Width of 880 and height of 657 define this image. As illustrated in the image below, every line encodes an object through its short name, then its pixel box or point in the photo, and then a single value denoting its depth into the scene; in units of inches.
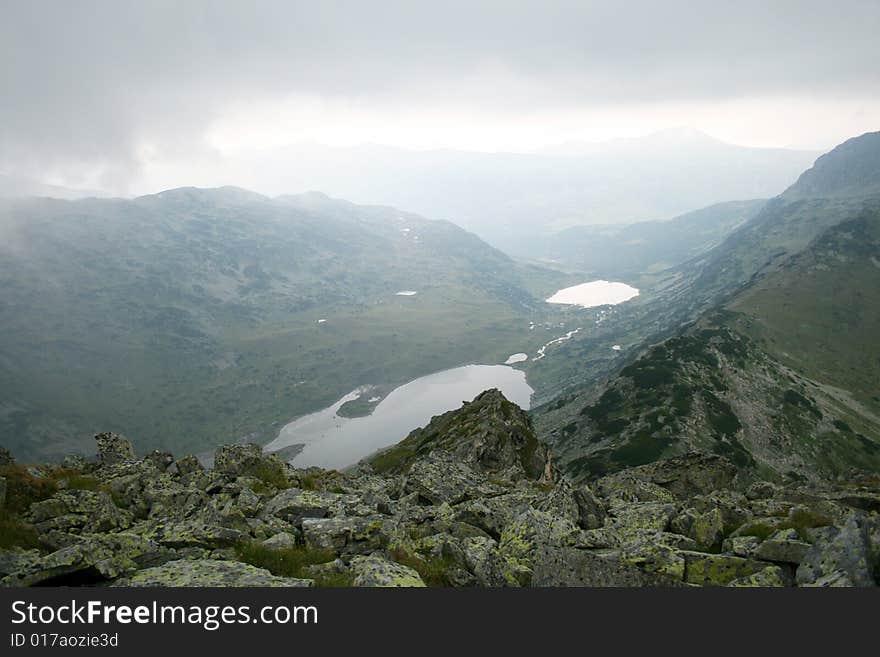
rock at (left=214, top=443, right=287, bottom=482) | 1341.0
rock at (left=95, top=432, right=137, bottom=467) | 1442.2
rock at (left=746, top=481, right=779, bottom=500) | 1353.3
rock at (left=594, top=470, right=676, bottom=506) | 1302.9
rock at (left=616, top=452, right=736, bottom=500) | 1759.4
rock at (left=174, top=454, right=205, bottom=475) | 1344.7
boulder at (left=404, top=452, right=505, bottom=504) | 1224.2
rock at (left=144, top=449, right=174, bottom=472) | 1417.3
